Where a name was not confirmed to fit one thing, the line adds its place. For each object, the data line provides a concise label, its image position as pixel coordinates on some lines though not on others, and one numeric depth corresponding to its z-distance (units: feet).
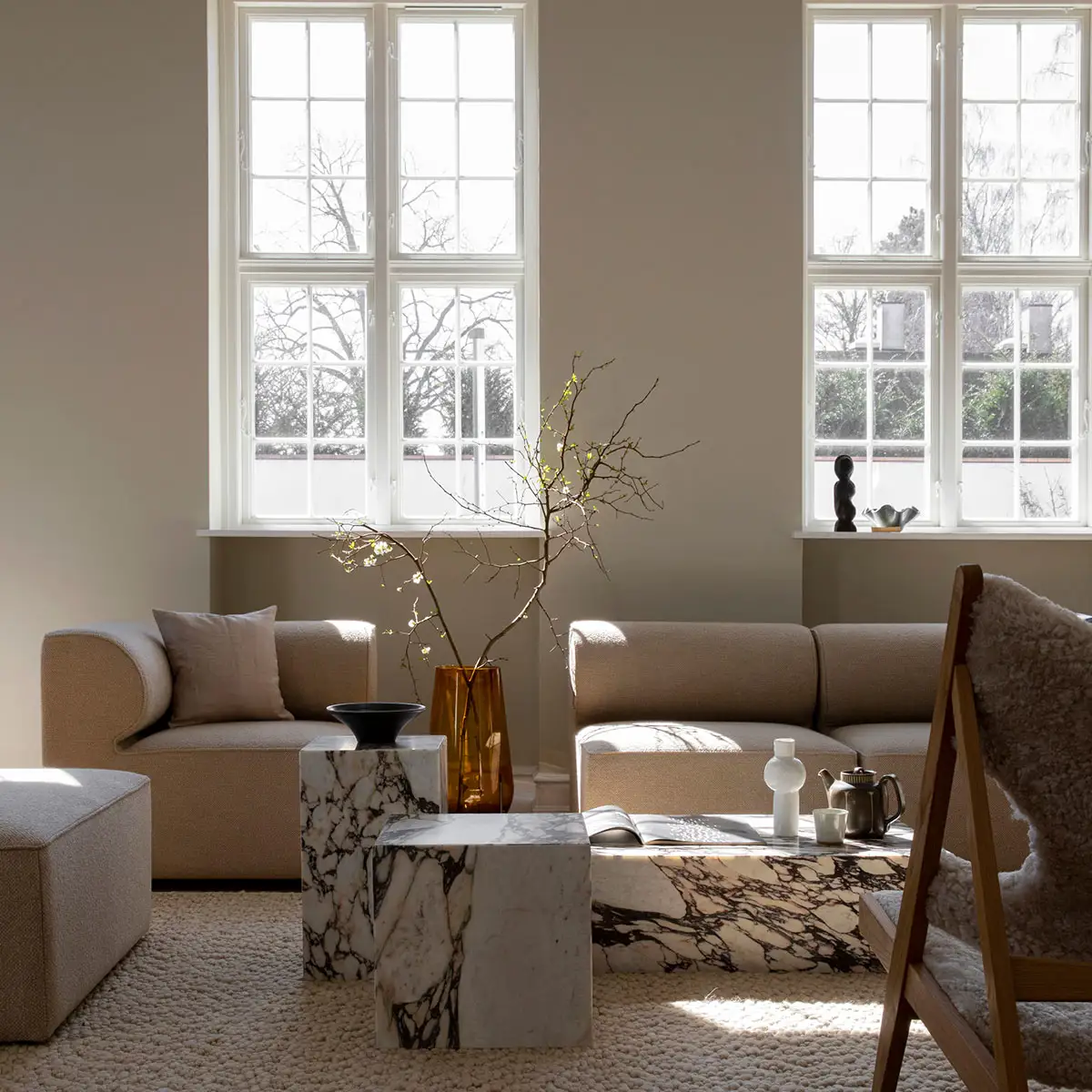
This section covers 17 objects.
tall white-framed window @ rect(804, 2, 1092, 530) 16.46
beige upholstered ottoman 7.64
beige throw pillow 12.55
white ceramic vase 9.62
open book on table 9.48
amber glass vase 11.57
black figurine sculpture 15.67
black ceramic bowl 9.22
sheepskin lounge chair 4.48
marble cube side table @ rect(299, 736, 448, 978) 9.00
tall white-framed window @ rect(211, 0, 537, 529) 16.31
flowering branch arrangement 15.19
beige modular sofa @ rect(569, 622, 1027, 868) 13.19
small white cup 9.43
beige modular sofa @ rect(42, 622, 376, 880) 11.61
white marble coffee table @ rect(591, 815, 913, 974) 9.07
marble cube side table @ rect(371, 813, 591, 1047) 7.52
